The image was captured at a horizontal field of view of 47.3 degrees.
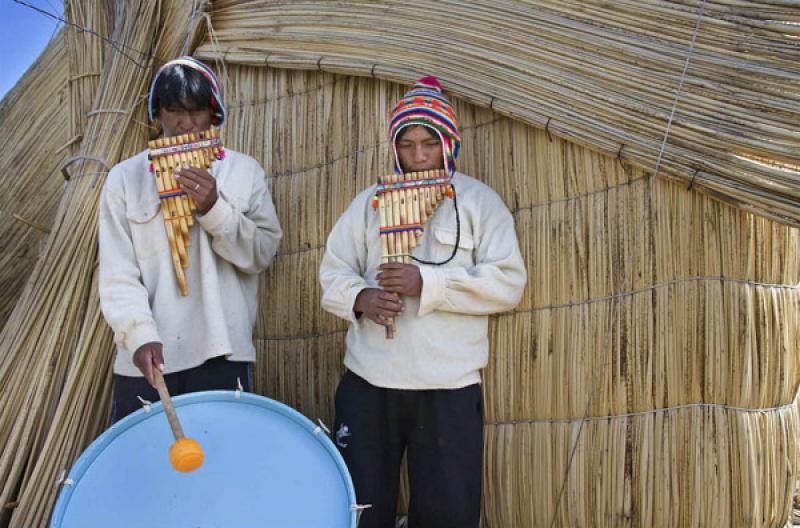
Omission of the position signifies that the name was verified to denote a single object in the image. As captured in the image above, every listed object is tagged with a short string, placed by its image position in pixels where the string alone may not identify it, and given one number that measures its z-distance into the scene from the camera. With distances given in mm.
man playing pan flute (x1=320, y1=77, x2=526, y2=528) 2936
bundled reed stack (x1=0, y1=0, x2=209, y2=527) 3518
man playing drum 3078
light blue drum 2516
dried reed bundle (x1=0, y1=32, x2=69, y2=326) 4945
